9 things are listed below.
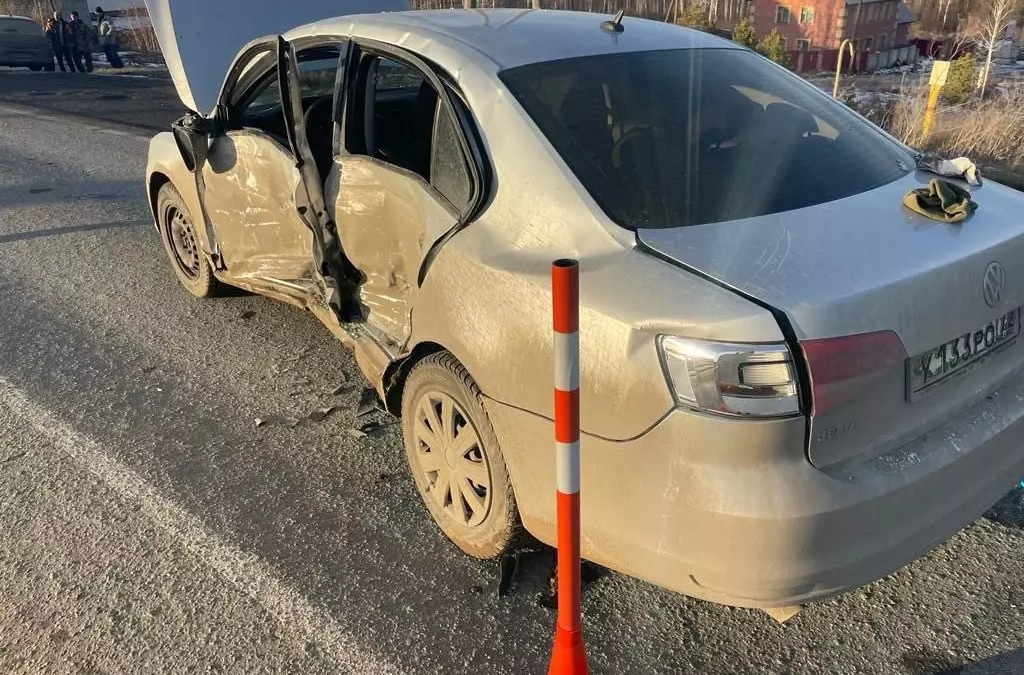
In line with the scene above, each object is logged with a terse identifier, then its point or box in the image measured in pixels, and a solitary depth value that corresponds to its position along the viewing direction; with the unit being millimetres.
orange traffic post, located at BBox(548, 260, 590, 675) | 1666
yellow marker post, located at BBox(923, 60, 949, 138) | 11242
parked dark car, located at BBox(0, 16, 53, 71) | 20734
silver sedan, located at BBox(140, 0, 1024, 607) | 1899
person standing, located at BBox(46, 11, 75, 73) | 21234
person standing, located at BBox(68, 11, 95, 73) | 21402
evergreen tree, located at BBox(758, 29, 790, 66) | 26025
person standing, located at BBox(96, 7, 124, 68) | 22531
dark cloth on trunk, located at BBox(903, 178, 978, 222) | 2320
